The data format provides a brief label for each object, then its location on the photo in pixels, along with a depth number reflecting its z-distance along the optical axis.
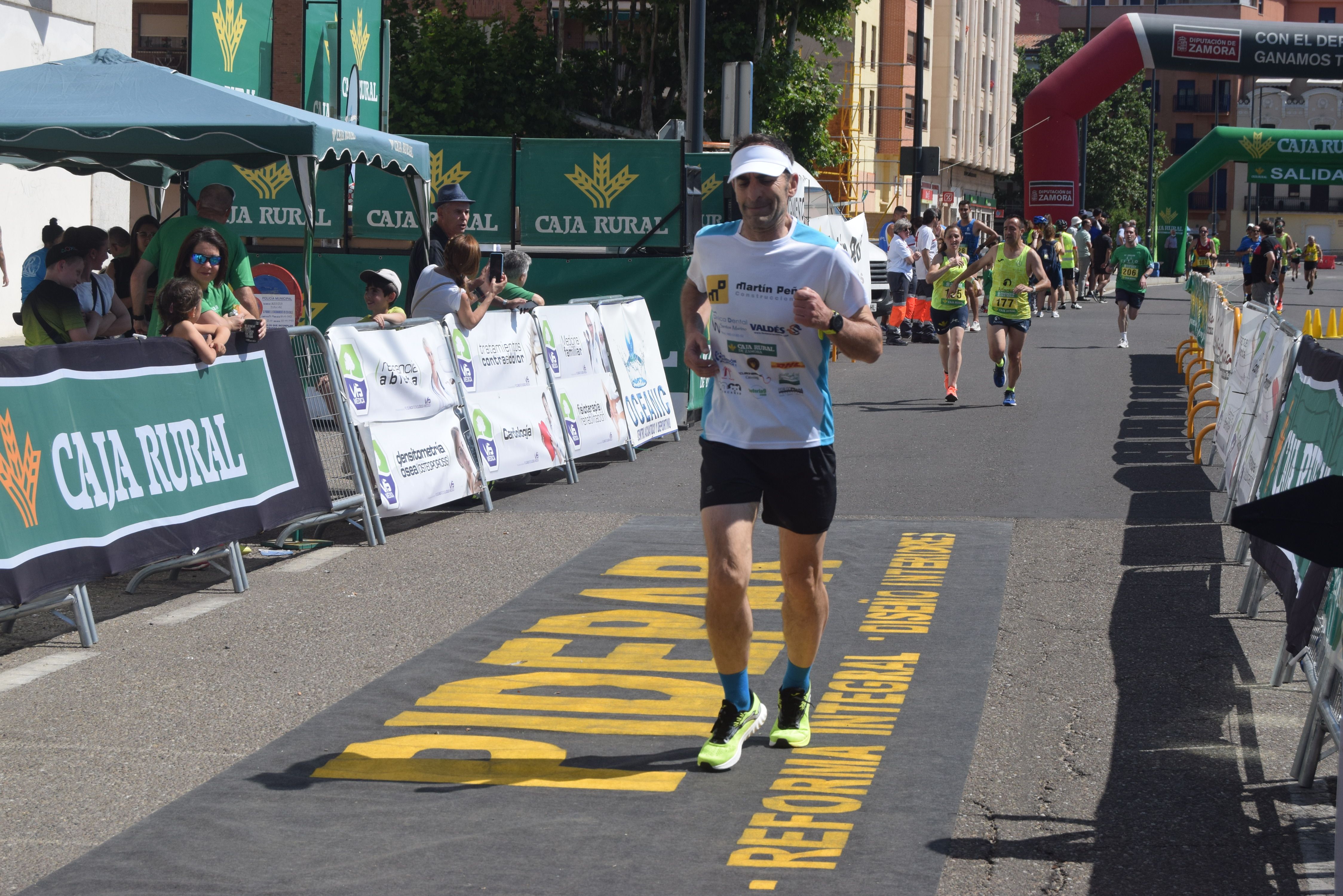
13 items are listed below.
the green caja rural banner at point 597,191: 16.91
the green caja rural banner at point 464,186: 17.97
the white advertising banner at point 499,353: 10.66
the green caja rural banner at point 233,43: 14.02
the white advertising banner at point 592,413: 12.09
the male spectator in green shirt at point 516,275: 12.00
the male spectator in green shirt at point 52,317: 9.62
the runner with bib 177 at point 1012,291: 16.11
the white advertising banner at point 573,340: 11.89
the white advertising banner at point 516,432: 10.77
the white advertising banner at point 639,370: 13.08
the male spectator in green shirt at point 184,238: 9.88
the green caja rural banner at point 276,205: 17.86
